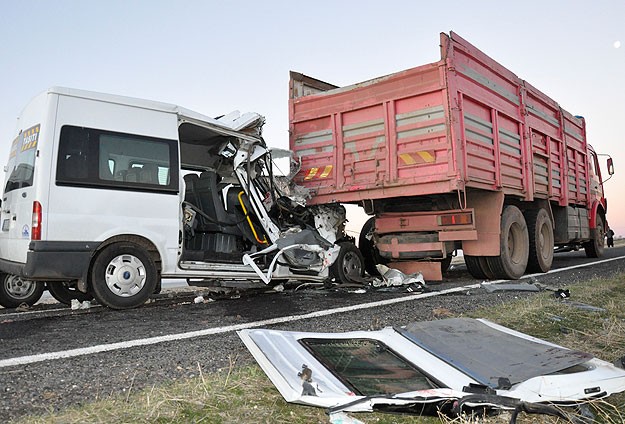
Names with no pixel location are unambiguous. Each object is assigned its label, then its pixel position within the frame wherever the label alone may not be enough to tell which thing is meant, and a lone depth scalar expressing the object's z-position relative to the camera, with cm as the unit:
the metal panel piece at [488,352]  222
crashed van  456
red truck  629
